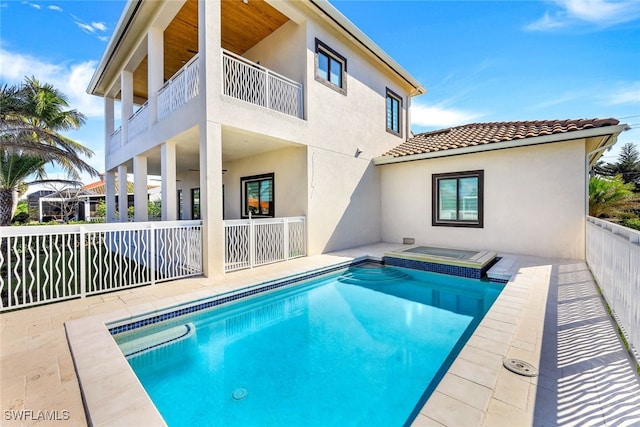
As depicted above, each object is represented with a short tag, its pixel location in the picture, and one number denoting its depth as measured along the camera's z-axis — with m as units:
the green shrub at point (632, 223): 10.91
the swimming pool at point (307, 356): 3.03
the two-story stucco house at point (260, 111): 6.96
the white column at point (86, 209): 22.88
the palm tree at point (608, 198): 11.84
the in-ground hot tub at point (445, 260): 7.53
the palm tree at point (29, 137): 9.52
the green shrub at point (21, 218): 19.09
